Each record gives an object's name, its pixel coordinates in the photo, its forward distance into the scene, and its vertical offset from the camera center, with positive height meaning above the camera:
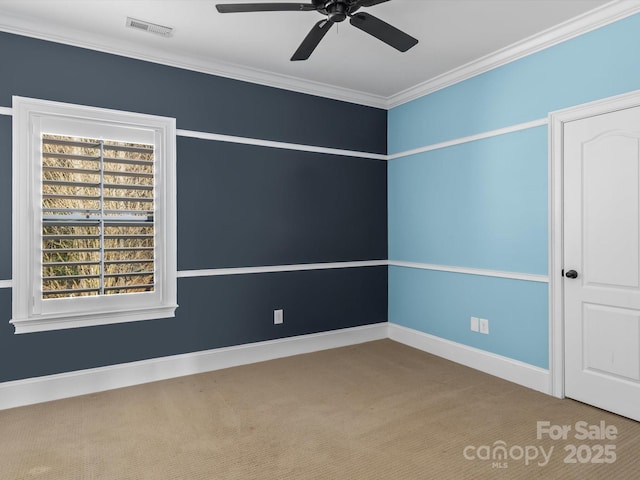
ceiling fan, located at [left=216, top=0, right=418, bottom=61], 2.24 +1.24
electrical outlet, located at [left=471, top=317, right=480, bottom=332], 3.80 -0.76
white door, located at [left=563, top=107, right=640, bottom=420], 2.72 -0.13
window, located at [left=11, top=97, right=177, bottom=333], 3.03 +0.19
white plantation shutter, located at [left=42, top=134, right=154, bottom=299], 3.11 +0.18
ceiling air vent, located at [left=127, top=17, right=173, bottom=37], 3.01 +1.57
